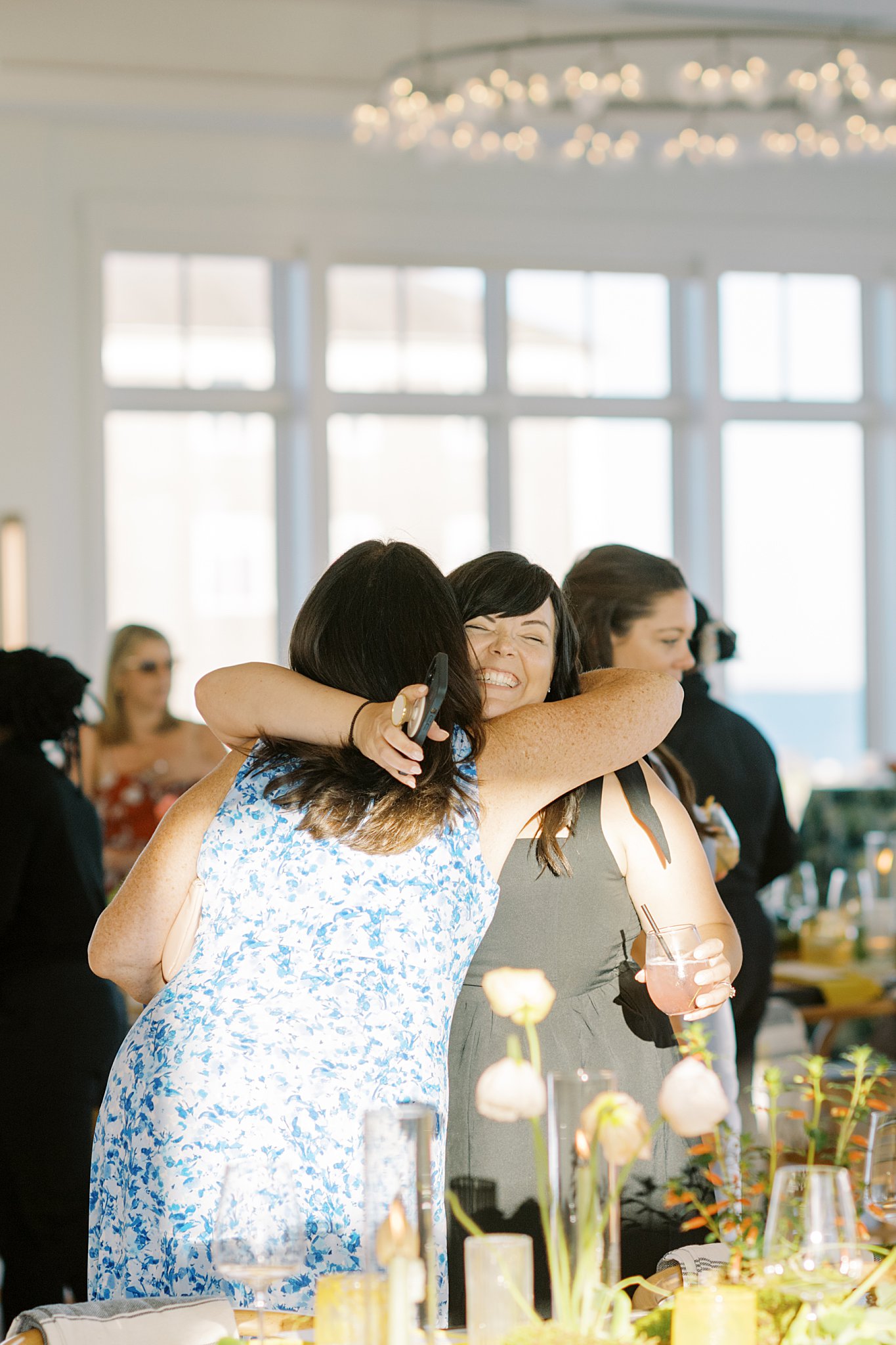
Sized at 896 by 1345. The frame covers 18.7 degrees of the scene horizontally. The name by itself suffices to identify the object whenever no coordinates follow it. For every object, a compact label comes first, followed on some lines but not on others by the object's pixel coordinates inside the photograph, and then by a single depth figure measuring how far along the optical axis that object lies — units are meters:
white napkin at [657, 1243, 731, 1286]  2.74
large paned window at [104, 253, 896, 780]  10.25
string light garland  8.66
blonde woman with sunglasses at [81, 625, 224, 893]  7.34
